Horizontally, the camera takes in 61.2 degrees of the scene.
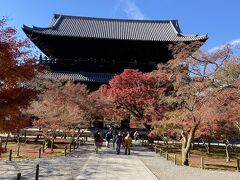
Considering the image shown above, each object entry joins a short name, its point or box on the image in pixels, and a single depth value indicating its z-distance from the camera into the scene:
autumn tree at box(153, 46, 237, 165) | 12.90
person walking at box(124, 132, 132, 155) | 15.28
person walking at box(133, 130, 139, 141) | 22.82
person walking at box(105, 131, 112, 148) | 17.97
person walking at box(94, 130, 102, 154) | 14.75
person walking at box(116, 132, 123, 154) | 15.10
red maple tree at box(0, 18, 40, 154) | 7.58
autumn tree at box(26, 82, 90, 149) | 15.60
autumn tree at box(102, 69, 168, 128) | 19.77
